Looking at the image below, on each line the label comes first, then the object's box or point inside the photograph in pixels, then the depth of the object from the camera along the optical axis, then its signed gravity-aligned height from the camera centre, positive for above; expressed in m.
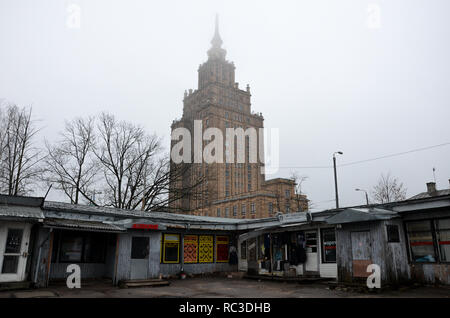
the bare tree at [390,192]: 39.97 +6.28
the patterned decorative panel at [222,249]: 20.97 -0.24
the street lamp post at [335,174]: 25.05 +5.48
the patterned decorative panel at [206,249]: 20.20 -0.24
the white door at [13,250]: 12.48 -0.24
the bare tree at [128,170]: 29.52 +6.55
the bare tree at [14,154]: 23.86 +6.38
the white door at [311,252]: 16.80 -0.32
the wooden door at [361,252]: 13.10 -0.24
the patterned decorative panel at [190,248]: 19.53 -0.18
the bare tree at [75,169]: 27.80 +6.15
